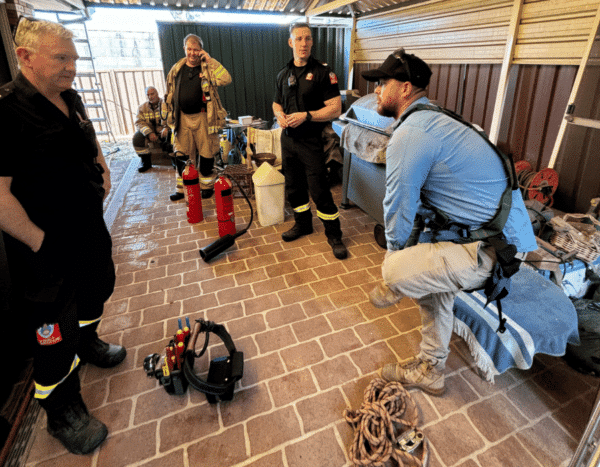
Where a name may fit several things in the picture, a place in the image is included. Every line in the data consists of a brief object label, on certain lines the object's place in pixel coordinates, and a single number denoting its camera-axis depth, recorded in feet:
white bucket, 14.84
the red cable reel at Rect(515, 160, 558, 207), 11.44
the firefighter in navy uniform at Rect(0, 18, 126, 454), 5.37
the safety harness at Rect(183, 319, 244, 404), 6.85
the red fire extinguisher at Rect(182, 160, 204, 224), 15.03
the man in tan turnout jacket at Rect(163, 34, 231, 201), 16.08
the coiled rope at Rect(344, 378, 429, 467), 6.14
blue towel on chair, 7.18
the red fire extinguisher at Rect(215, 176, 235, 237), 13.71
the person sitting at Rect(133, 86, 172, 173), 22.07
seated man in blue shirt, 5.80
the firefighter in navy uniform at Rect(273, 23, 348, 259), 12.17
